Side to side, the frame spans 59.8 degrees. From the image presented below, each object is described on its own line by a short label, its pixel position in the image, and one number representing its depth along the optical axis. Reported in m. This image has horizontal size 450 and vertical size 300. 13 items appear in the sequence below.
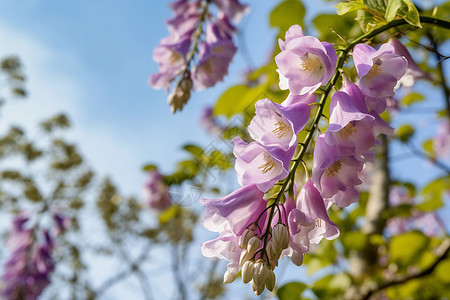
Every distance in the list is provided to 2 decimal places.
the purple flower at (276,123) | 0.50
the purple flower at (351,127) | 0.50
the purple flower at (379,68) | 0.53
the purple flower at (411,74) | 0.75
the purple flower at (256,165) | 0.51
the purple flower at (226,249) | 0.55
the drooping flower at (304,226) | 0.53
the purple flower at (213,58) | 1.05
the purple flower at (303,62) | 0.53
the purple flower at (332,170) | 0.49
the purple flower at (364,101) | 0.52
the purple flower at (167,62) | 1.02
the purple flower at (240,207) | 0.53
